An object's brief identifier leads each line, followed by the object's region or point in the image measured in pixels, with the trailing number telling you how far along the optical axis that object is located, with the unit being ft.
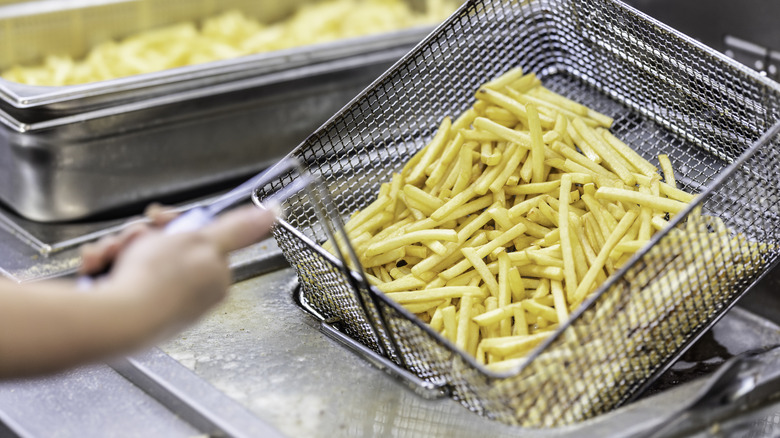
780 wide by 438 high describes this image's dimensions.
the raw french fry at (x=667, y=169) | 4.42
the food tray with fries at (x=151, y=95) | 5.15
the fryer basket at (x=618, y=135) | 3.99
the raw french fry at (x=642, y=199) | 4.24
